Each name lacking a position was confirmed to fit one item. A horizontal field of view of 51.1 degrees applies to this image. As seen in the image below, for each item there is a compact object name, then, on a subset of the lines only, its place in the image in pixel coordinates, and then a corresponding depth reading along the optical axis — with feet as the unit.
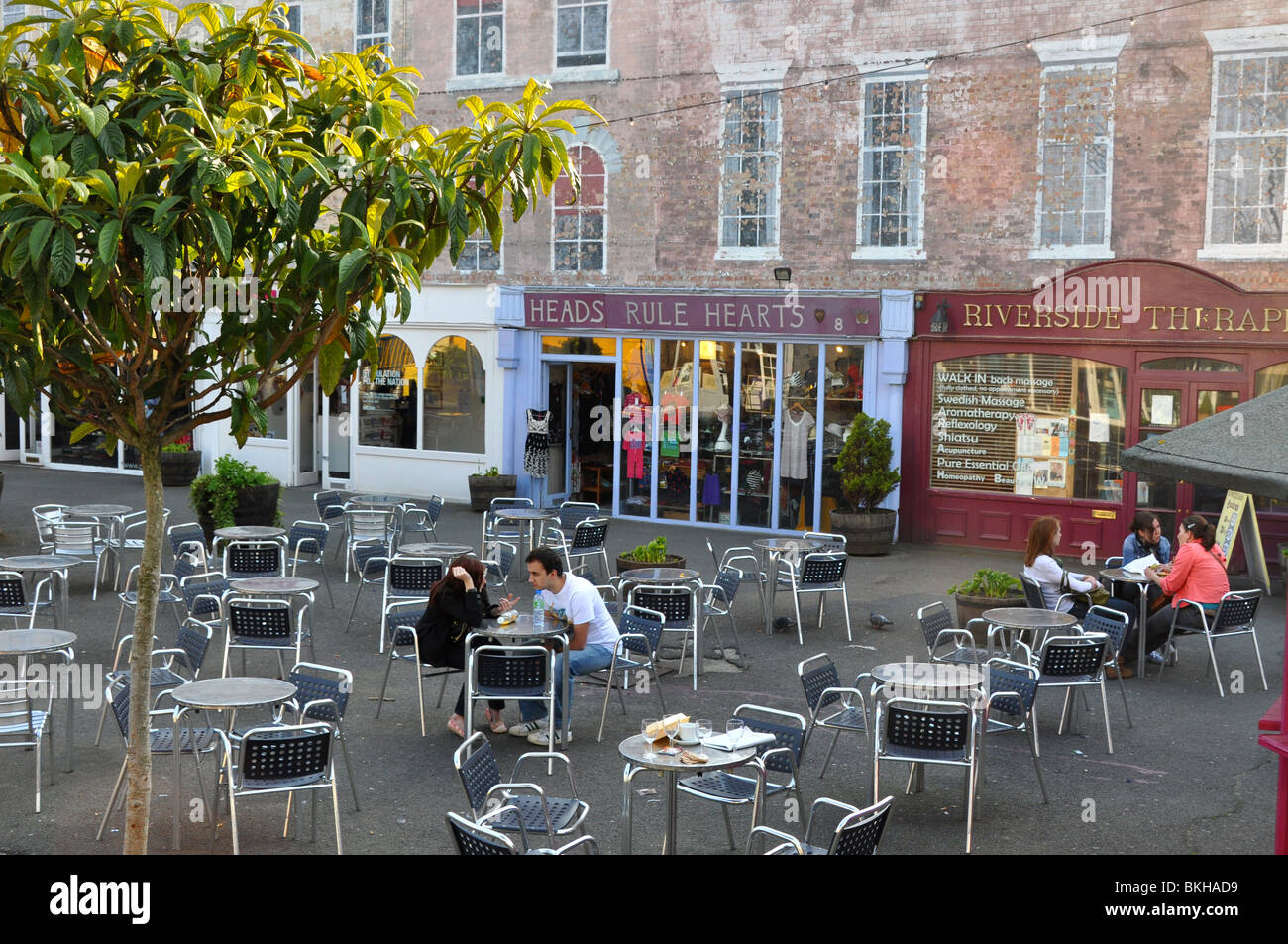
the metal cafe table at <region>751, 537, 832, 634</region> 43.34
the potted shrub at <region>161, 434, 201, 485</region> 76.74
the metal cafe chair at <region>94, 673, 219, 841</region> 24.49
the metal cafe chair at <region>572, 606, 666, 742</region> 32.35
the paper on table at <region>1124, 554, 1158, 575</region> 39.52
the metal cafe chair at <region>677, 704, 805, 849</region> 23.18
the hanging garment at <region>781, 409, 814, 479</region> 62.64
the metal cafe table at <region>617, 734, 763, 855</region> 21.63
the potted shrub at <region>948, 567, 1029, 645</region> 40.57
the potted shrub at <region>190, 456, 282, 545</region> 54.29
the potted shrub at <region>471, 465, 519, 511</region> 68.54
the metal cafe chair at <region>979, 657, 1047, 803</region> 28.09
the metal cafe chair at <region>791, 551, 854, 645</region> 41.60
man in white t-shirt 31.32
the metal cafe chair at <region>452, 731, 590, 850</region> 21.47
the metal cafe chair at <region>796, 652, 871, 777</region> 27.27
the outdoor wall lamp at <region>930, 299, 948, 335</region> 58.59
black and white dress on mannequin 68.95
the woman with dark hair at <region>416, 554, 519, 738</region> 31.55
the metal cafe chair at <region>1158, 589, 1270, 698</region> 36.76
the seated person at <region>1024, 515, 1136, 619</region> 37.70
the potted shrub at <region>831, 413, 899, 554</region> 57.98
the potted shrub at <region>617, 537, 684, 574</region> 45.50
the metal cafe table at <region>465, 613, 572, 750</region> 30.22
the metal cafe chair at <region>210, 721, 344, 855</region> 22.45
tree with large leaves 18.34
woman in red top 38.04
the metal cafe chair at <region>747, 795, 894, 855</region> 18.83
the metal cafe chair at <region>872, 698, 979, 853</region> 24.79
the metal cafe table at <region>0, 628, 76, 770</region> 28.04
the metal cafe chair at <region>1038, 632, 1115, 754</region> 30.22
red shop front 53.21
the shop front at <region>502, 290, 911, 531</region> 61.87
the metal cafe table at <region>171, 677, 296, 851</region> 24.20
